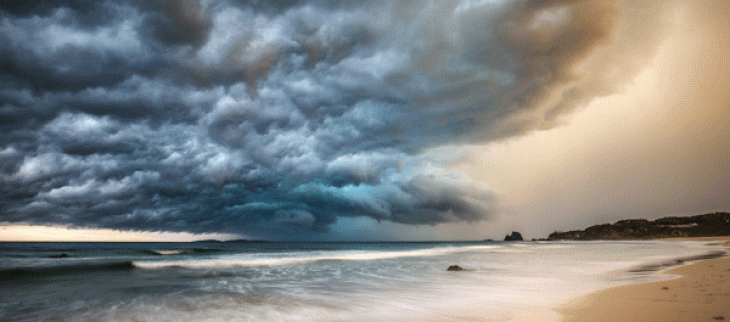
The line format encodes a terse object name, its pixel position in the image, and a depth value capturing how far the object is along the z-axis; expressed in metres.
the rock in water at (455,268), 17.55
